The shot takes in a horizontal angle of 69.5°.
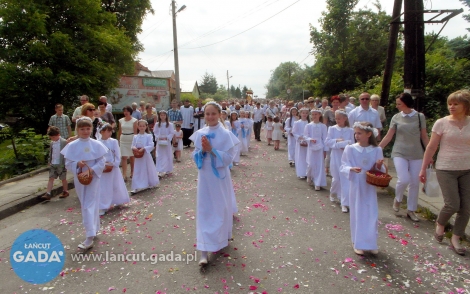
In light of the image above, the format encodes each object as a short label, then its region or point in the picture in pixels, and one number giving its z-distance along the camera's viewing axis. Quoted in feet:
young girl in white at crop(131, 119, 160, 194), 27.22
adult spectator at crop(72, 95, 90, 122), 30.35
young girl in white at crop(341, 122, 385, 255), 14.83
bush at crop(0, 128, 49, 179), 35.68
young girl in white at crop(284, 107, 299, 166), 38.29
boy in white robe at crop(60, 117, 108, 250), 16.44
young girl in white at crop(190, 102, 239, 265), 14.70
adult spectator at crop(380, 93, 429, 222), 19.08
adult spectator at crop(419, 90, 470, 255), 15.06
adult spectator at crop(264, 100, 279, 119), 62.55
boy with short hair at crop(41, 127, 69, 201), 25.34
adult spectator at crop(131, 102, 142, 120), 39.06
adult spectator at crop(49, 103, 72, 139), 30.30
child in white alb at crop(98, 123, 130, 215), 21.86
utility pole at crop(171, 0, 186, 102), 77.41
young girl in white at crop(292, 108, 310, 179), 30.55
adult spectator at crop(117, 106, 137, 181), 30.42
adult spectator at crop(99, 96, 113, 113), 32.22
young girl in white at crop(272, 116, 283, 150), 51.62
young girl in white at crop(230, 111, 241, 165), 44.35
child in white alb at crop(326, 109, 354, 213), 21.34
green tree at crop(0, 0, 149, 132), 49.49
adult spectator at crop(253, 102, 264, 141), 62.49
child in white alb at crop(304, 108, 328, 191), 27.07
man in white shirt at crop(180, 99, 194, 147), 51.72
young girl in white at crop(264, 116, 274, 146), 56.44
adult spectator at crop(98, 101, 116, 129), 31.76
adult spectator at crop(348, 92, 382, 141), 25.20
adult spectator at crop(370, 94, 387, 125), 26.29
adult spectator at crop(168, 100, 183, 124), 44.16
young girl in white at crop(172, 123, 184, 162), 39.78
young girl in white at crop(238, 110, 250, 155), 47.42
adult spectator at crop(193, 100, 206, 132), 51.81
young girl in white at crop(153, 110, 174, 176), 33.17
